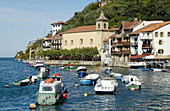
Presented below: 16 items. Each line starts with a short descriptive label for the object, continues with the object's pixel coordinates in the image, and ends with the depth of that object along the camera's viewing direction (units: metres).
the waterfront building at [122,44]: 114.75
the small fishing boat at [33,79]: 70.46
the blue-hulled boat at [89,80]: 62.88
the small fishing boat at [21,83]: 64.50
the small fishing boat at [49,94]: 40.69
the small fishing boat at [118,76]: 72.47
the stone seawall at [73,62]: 133.73
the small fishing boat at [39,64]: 128.80
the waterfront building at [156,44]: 97.50
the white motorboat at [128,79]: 62.90
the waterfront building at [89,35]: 147.25
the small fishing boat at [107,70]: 90.41
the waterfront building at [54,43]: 174.65
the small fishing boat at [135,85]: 54.38
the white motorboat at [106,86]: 49.59
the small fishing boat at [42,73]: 80.25
